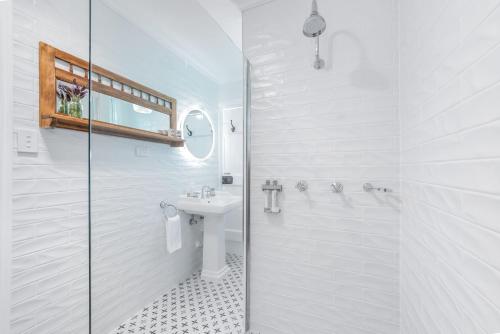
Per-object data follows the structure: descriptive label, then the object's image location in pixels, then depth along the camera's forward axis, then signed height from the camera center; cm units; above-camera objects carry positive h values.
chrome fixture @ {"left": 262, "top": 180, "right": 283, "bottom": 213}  136 -18
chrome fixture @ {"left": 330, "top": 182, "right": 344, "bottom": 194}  122 -11
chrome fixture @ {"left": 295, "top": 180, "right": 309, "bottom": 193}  130 -11
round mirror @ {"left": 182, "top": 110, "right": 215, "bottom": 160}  133 +22
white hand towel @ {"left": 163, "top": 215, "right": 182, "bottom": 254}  131 -41
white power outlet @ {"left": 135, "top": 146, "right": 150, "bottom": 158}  118 +9
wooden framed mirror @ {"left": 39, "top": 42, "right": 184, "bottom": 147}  106 +34
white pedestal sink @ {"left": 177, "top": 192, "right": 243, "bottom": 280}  145 -43
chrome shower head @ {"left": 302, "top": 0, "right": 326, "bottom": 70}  105 +71
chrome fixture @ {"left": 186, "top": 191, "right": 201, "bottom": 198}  137 -17
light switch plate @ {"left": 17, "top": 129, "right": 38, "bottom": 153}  98 +12
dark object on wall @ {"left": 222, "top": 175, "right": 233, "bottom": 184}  149 -8
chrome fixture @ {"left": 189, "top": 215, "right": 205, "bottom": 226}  145 -35
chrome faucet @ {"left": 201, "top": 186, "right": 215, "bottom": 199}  141 -16
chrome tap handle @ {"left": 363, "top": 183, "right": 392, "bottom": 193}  113 -11
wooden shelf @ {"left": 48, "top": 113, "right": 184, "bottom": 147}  106 +21
